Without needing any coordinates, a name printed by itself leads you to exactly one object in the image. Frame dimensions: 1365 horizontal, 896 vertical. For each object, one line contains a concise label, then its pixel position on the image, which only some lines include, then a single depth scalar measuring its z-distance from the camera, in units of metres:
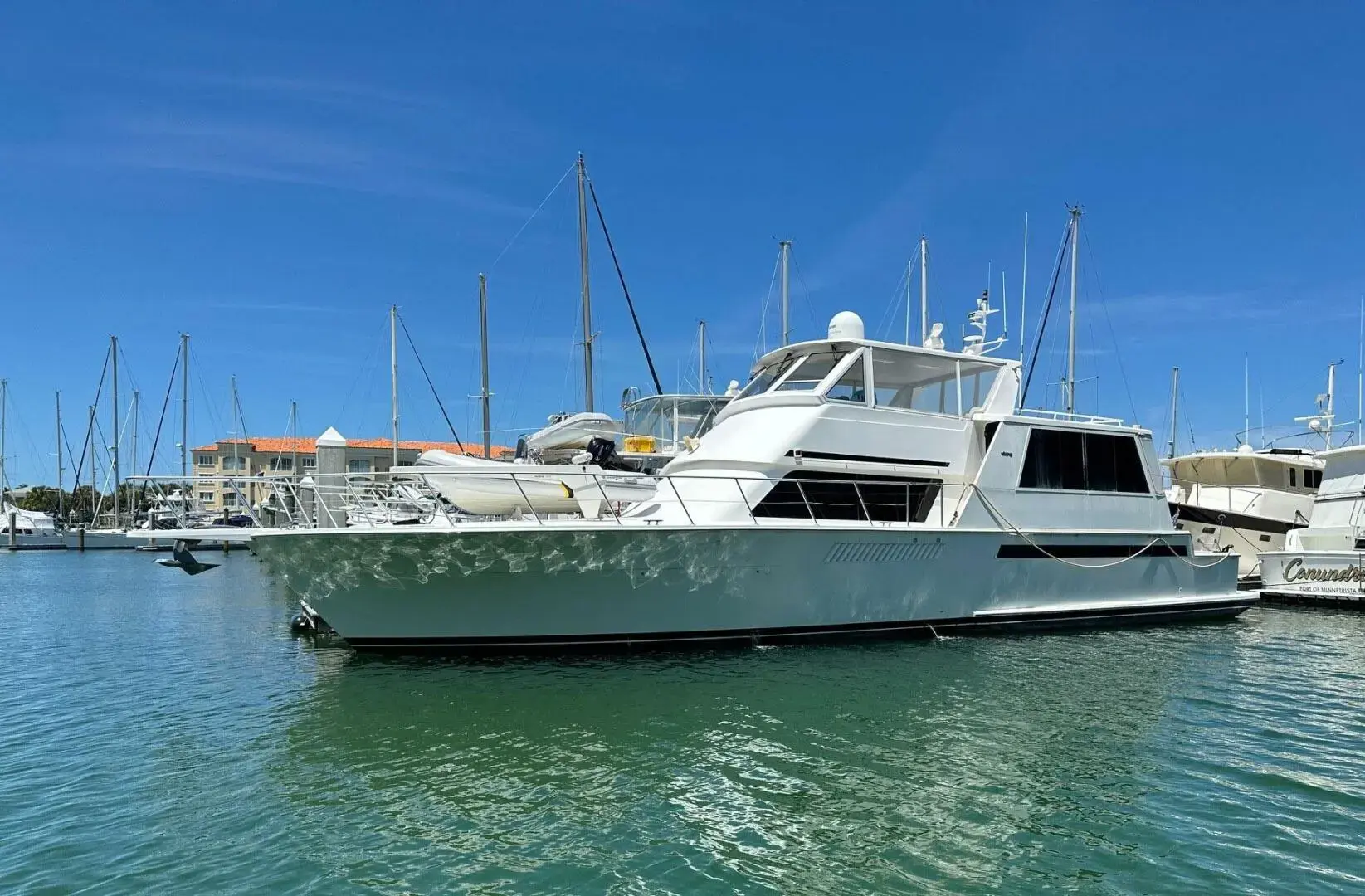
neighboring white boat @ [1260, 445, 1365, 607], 17.47
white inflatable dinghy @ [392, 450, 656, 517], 11.48
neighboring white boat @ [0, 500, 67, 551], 51.22
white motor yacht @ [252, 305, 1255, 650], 10.13
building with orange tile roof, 63.53
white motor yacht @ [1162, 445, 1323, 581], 21.75
